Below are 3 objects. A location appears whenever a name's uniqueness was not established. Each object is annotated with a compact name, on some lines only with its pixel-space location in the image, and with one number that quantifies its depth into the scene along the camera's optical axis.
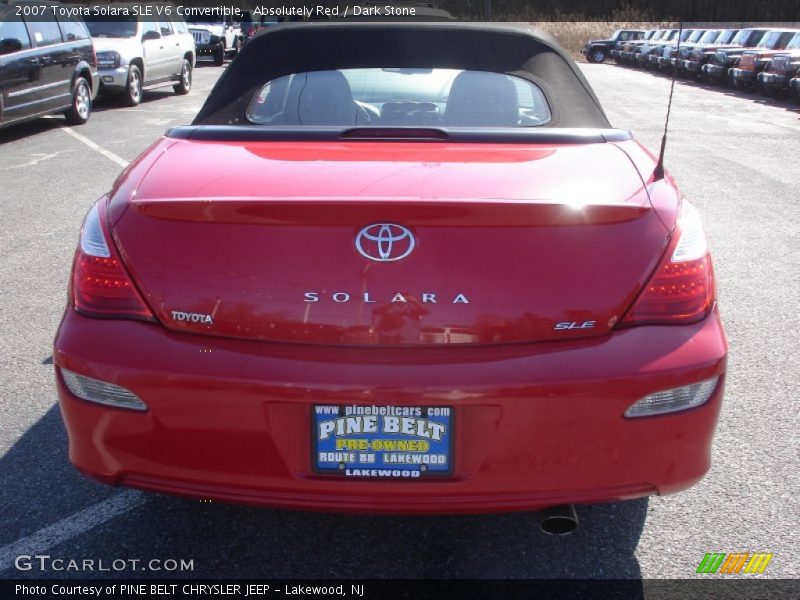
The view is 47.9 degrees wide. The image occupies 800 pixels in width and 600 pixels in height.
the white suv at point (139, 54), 15.65
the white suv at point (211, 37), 27.83
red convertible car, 2.29
